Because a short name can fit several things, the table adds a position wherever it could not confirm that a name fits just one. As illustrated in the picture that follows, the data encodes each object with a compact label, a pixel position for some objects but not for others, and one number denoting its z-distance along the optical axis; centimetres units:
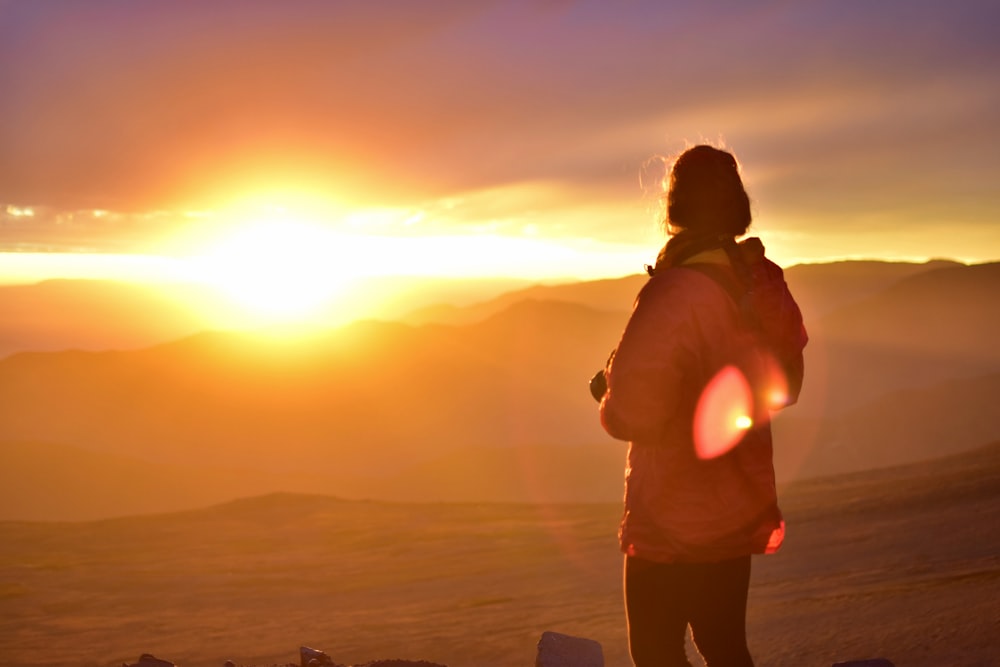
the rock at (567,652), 666
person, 258
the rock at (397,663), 679
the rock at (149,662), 765
